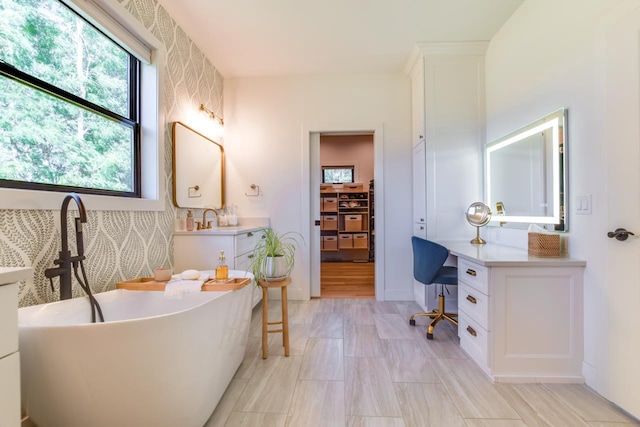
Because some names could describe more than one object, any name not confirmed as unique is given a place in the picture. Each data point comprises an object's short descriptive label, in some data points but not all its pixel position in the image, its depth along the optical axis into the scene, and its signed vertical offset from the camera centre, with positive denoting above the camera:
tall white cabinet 2.66 +0.77
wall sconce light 2.70 +1.08
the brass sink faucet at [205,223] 2.68 -0.10
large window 1.24 +0.62
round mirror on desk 2.40 -0.04
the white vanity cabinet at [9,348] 0.72 -0.37
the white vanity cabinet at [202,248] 2.27 -0.30
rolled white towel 1.58 -0.45
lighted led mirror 1.75 +0.29
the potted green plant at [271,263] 1.90 -0.36
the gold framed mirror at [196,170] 2.32 +0.44
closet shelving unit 5.63 -0.12
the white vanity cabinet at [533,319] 1.58 -0.65
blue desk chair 2.14 -0.51
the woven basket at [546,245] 1.69 -0.22
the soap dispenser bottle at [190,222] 2.41 -0.08
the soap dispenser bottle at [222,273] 1.70 -0.39
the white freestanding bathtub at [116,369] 0.94 -0.59
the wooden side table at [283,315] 1.85 -0.74
